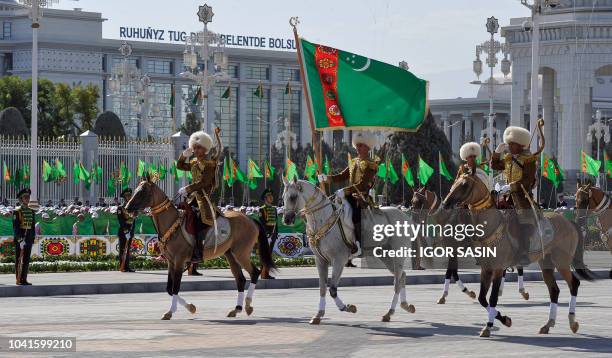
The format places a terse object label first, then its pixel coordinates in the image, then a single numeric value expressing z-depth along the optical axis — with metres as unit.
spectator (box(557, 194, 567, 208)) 61.74
